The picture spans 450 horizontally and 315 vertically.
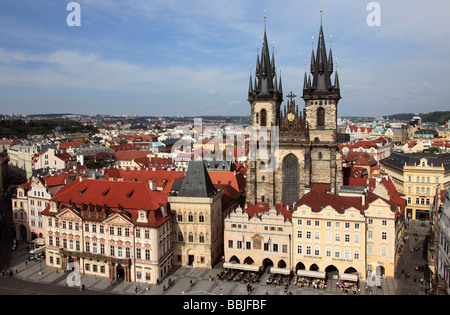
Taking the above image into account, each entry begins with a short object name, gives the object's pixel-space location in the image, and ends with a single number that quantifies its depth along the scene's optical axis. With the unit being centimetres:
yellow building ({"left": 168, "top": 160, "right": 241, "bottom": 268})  5922
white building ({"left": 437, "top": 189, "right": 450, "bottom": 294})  4391
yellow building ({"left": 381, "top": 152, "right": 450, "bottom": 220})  8644
